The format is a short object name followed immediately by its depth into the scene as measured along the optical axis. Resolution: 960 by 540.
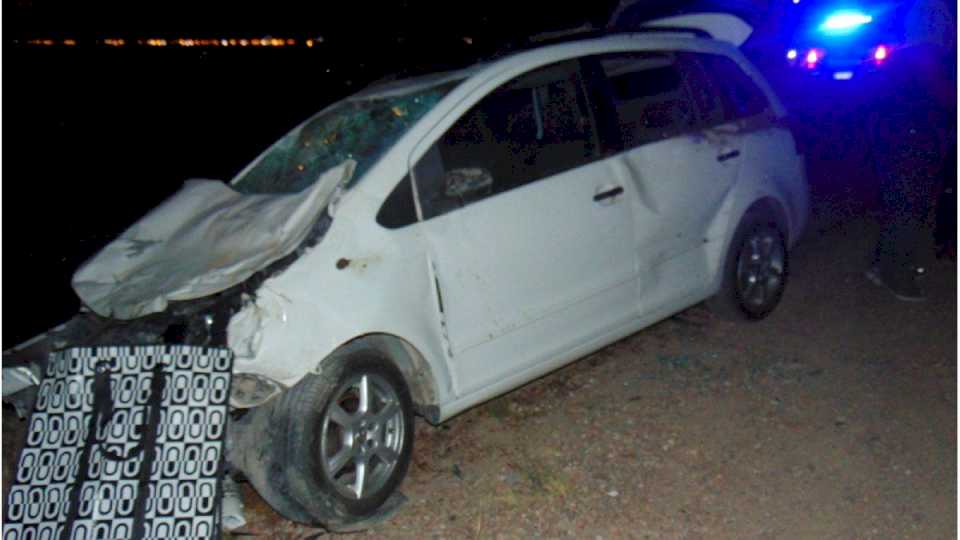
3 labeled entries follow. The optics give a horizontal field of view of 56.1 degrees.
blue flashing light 8.95
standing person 5.57
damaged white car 3.44
